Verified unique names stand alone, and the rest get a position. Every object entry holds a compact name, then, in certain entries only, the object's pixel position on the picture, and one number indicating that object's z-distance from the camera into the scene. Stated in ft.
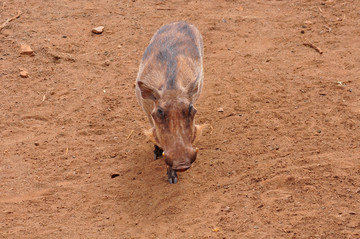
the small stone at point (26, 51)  44.88
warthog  26.50
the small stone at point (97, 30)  48.49
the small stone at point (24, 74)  42.04
